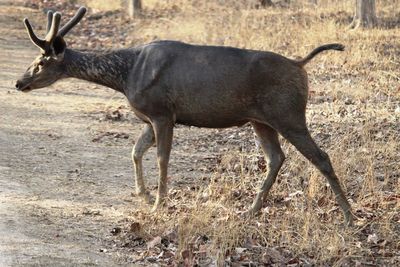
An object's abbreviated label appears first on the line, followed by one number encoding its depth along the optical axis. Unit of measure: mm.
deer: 9352
